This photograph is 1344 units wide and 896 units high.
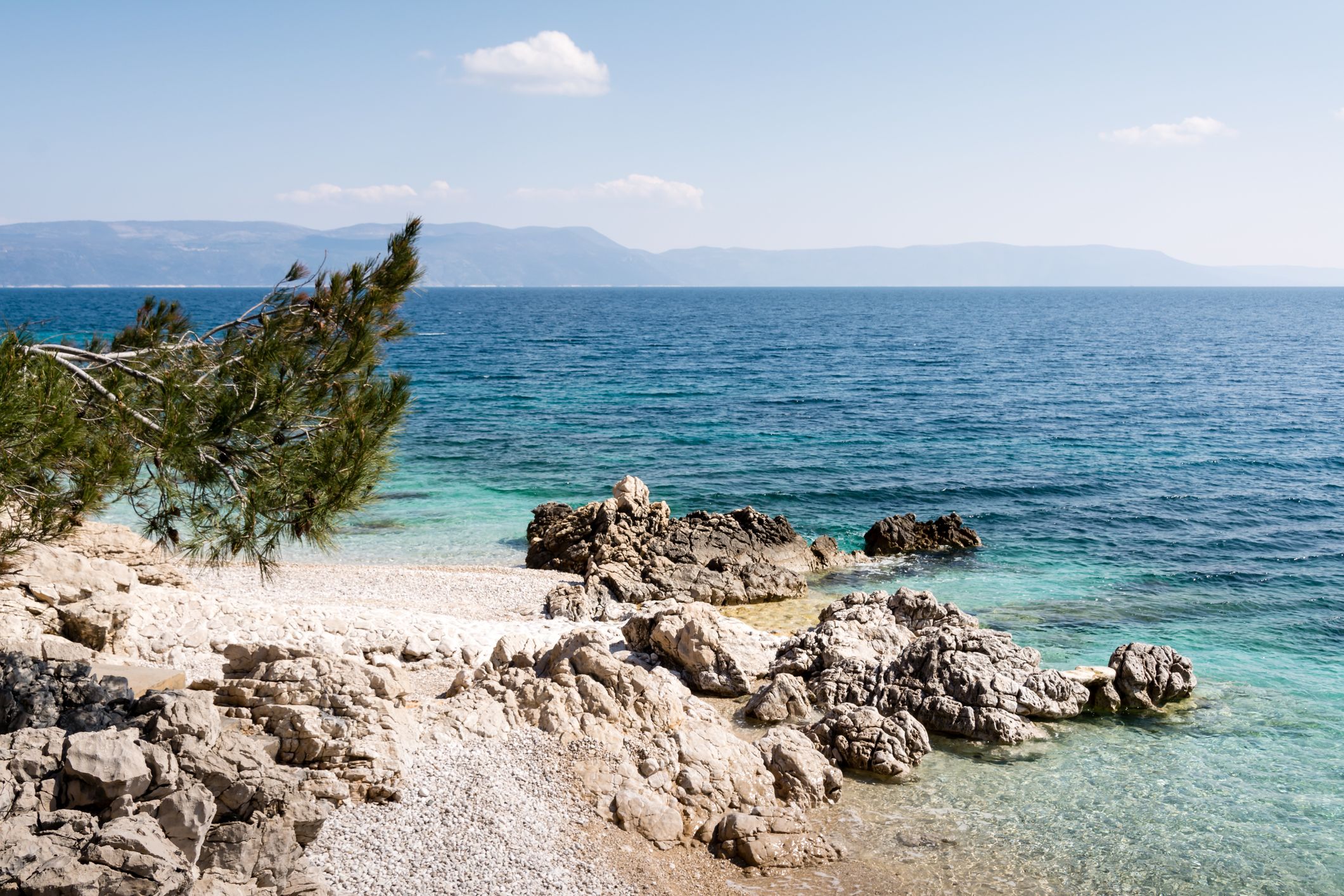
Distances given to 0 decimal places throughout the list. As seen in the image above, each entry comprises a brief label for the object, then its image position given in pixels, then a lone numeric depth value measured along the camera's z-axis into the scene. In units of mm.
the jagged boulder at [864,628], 14375
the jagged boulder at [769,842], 9398
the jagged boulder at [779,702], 12961
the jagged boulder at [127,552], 15375
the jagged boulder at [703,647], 13828
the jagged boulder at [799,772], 10648
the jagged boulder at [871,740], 11578
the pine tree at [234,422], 7043
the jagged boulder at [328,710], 9242
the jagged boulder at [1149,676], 13953
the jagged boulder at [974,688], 12828
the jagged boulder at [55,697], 7953
